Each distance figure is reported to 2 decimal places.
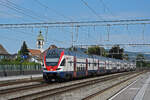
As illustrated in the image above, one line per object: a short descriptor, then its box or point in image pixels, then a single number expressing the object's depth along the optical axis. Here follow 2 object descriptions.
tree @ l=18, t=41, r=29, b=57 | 129.95
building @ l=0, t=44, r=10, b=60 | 109.07
